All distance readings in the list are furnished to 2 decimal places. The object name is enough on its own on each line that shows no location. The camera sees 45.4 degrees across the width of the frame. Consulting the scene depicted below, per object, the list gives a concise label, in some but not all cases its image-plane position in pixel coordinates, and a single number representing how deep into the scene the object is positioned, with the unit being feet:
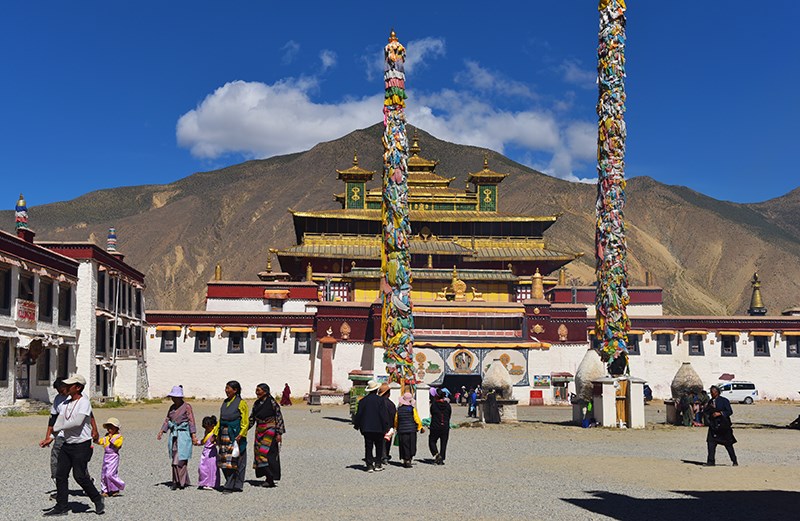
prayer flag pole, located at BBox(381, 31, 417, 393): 93.97
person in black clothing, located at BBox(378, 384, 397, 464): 54.80
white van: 169.58
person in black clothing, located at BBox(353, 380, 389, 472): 53.72
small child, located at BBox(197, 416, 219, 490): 46.32
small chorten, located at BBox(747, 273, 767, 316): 207.92
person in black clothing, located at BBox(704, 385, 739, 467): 59.41
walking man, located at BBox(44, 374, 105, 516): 38.40
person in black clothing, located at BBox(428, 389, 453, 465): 59.16
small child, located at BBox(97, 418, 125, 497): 43.42
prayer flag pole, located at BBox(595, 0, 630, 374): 102.01
